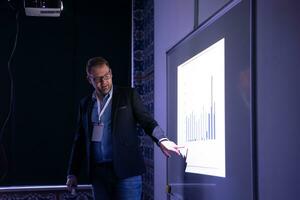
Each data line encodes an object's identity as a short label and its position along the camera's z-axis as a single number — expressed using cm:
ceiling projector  439
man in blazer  269
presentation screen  184
